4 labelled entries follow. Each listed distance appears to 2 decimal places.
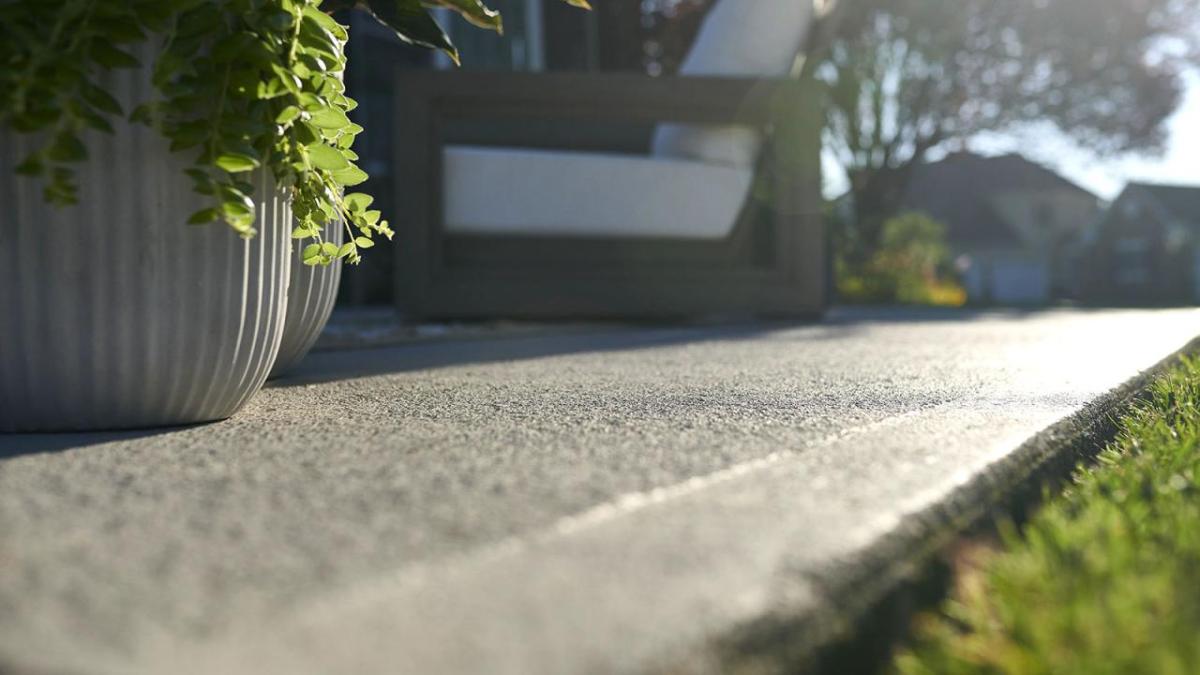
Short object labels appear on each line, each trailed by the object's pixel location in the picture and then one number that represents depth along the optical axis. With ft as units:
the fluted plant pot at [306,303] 5.62
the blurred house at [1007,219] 102.73
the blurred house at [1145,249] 81.61
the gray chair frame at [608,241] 12.57
